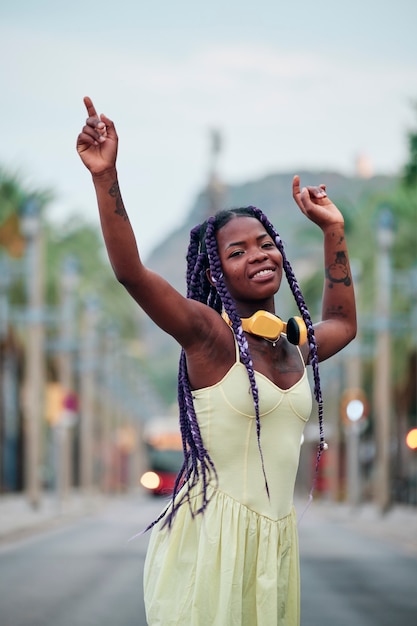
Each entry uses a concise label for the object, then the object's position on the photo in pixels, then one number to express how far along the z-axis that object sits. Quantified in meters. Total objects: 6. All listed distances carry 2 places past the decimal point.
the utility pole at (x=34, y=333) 35.88
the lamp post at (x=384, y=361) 35.56
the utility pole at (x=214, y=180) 133.25
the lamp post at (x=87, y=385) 52.04
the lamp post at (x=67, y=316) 42.56
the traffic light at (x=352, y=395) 35.83
